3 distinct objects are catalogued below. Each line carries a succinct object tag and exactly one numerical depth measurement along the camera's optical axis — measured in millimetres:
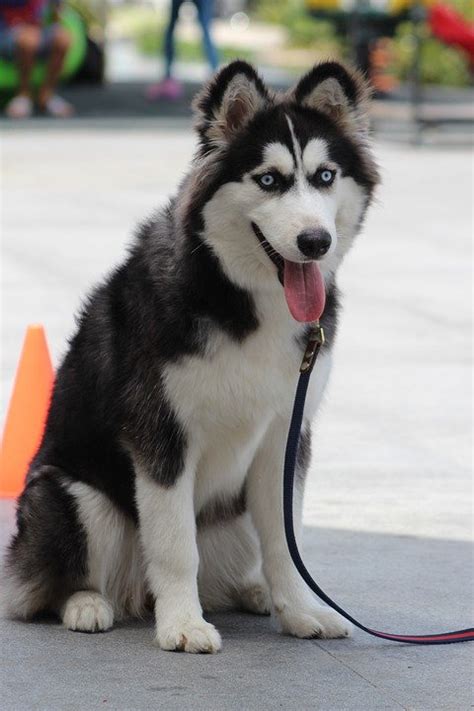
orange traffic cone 11691
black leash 8374
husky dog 8131
